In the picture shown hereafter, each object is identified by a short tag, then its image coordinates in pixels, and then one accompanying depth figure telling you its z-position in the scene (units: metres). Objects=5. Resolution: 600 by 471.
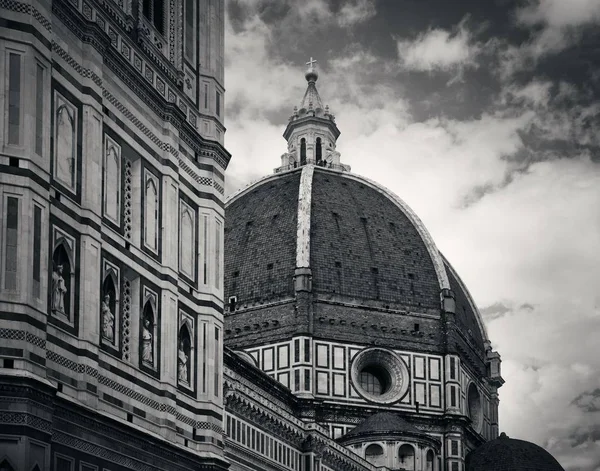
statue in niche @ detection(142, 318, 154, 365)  23.67
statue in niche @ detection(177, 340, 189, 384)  24.99
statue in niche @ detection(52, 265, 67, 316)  20.61
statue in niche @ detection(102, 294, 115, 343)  22.36
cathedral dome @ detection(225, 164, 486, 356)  92.88
